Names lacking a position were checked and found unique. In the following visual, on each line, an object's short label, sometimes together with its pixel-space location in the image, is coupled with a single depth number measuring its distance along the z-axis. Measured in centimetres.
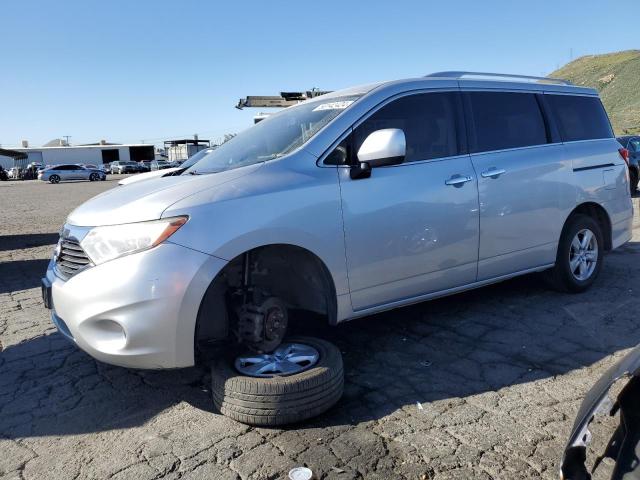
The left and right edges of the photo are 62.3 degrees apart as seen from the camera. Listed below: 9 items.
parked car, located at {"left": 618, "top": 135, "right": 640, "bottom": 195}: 1271
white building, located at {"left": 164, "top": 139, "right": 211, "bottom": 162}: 4275
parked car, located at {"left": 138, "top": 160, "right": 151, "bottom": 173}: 5562
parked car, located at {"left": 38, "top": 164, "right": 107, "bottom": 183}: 4244
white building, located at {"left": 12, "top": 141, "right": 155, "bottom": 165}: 6612
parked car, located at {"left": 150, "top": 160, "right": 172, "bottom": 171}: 5048
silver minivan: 283
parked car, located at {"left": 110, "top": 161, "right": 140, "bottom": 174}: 5612
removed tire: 284
